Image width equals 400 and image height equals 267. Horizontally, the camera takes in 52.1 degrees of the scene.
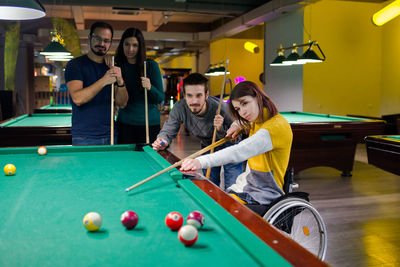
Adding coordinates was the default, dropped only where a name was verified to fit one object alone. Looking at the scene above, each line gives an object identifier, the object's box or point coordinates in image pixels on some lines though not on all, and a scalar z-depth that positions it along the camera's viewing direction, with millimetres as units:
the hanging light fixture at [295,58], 5176
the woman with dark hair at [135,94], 3004
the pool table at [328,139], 4562
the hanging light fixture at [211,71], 8744
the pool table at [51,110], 6410
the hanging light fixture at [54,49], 5617
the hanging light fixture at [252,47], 10195
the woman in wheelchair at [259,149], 1907
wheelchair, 1760
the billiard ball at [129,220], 1118
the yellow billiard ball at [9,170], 1827
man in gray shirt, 2641
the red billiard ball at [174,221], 1104
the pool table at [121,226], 927
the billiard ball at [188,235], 984
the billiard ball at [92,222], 1095
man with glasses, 2814
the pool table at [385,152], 2918
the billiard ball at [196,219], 1092
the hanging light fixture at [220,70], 8461
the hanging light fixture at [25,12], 2191
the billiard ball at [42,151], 2350
